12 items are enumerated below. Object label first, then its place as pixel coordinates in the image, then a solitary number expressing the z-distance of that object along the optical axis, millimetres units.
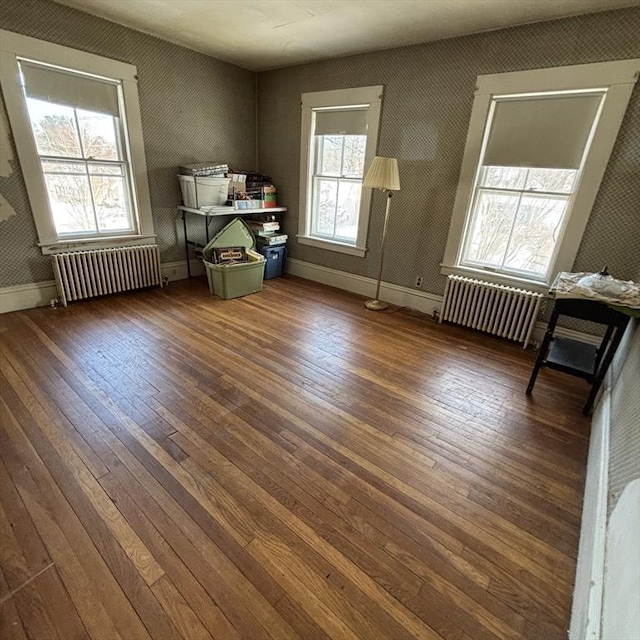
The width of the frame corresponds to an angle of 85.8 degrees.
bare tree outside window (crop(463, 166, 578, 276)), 2965
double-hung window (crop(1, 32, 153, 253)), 2938
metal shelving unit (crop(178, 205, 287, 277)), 3912
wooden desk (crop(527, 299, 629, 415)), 2082
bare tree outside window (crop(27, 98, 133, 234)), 3168
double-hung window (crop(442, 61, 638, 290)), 2617
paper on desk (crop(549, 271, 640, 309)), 1995
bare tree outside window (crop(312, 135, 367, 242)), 4055
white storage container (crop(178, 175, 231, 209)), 3875
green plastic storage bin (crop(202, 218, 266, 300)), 3824
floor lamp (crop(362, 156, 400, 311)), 3346
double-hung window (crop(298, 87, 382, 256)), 3807
